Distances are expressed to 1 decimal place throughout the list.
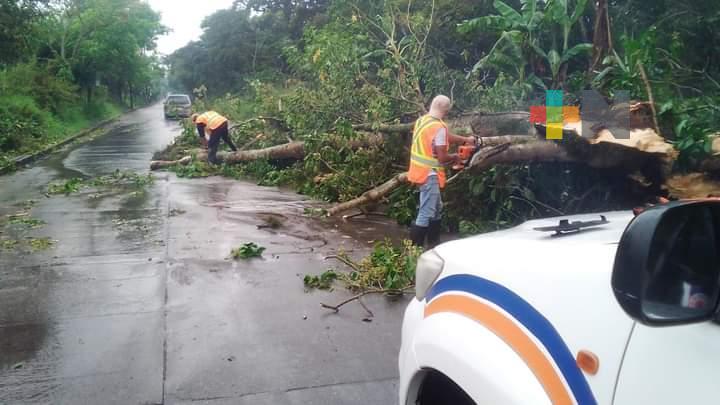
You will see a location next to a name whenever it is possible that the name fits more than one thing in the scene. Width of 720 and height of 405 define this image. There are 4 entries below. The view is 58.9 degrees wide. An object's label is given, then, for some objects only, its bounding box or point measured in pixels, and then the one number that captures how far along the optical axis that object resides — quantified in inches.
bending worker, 558.6
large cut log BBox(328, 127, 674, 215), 230.5
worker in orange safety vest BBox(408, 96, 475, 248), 255.0
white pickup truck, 54.0
